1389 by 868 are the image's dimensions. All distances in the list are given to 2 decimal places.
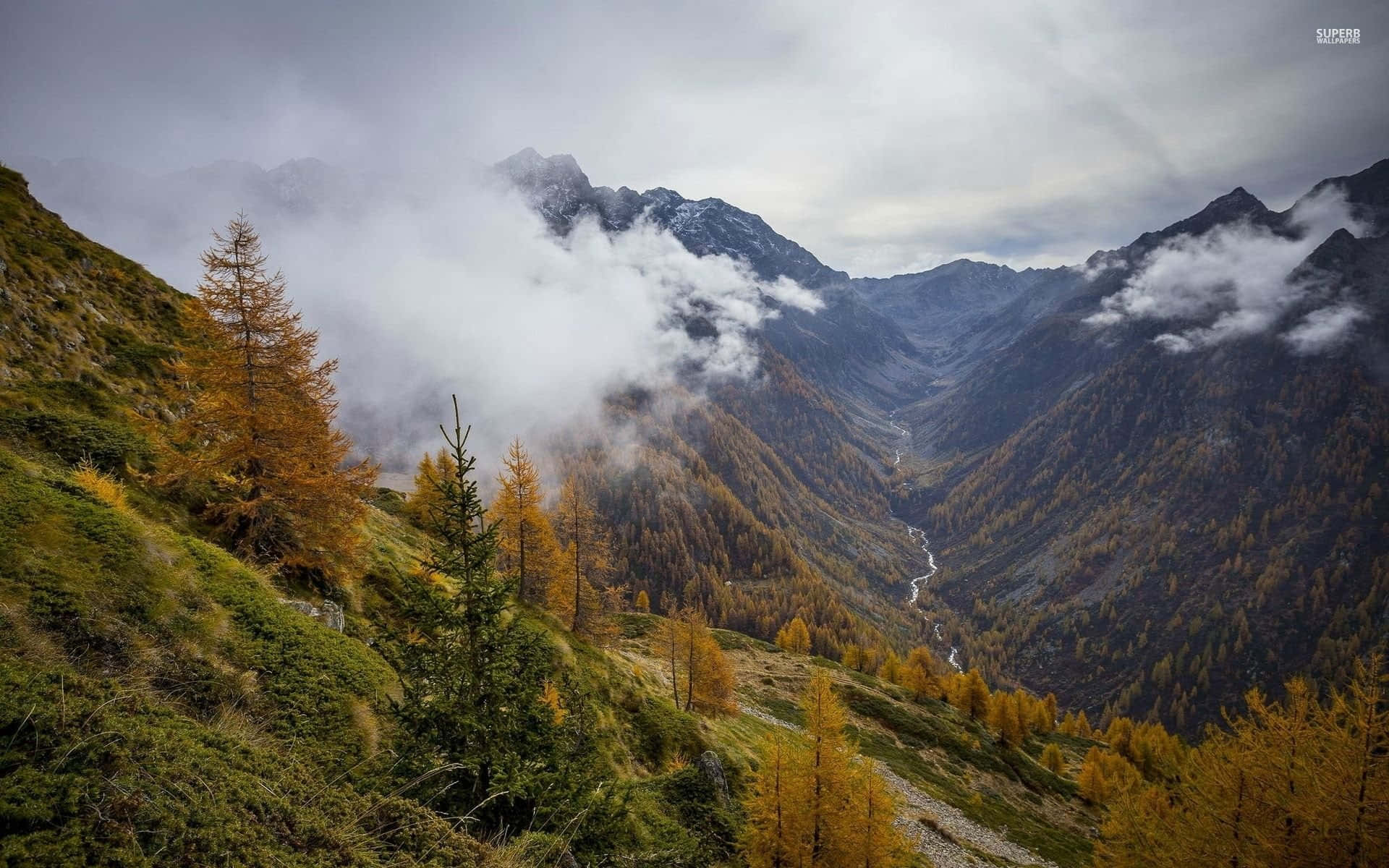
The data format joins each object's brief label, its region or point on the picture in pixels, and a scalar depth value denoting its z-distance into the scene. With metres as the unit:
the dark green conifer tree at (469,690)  9.30
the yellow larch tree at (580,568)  40.34
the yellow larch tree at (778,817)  19.39
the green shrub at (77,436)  15.91
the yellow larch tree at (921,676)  88.19
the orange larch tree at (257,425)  17.98
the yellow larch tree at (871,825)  19.92
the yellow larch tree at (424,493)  47.12
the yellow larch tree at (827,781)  19.67
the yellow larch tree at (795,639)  107.81
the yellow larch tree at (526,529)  37.12
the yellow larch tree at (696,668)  46.84
